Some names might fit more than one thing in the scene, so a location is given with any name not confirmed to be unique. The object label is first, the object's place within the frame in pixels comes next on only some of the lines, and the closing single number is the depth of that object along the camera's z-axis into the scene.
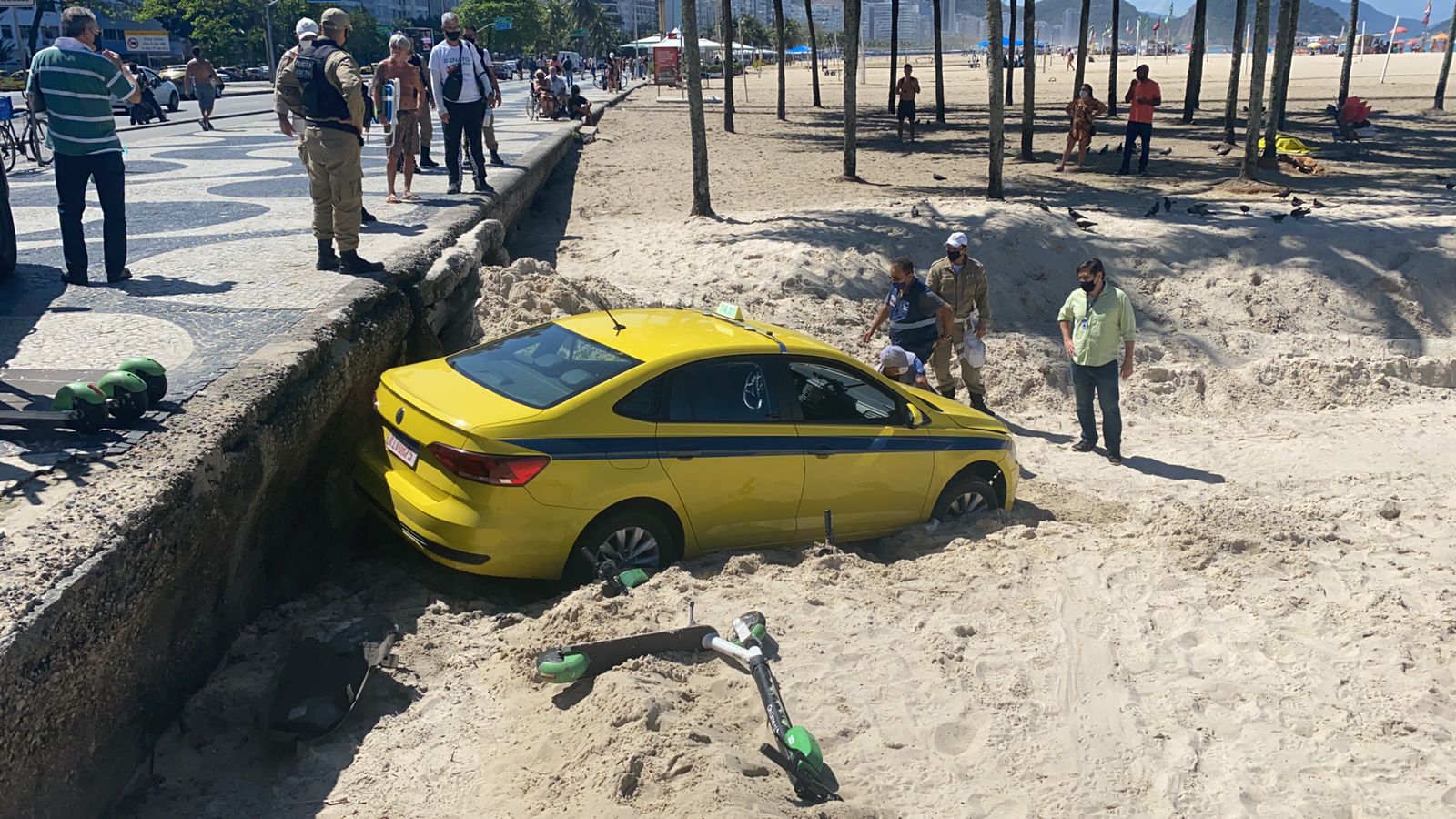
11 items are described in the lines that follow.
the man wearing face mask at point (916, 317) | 9.68
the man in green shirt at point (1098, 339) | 9.48
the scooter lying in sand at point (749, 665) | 4.34
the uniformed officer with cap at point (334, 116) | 8.49
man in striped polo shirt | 8.01
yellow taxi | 5.67
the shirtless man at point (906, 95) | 26.05
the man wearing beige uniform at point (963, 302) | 10.32
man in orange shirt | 19.48
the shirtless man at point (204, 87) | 25.67
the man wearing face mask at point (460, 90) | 13.51
